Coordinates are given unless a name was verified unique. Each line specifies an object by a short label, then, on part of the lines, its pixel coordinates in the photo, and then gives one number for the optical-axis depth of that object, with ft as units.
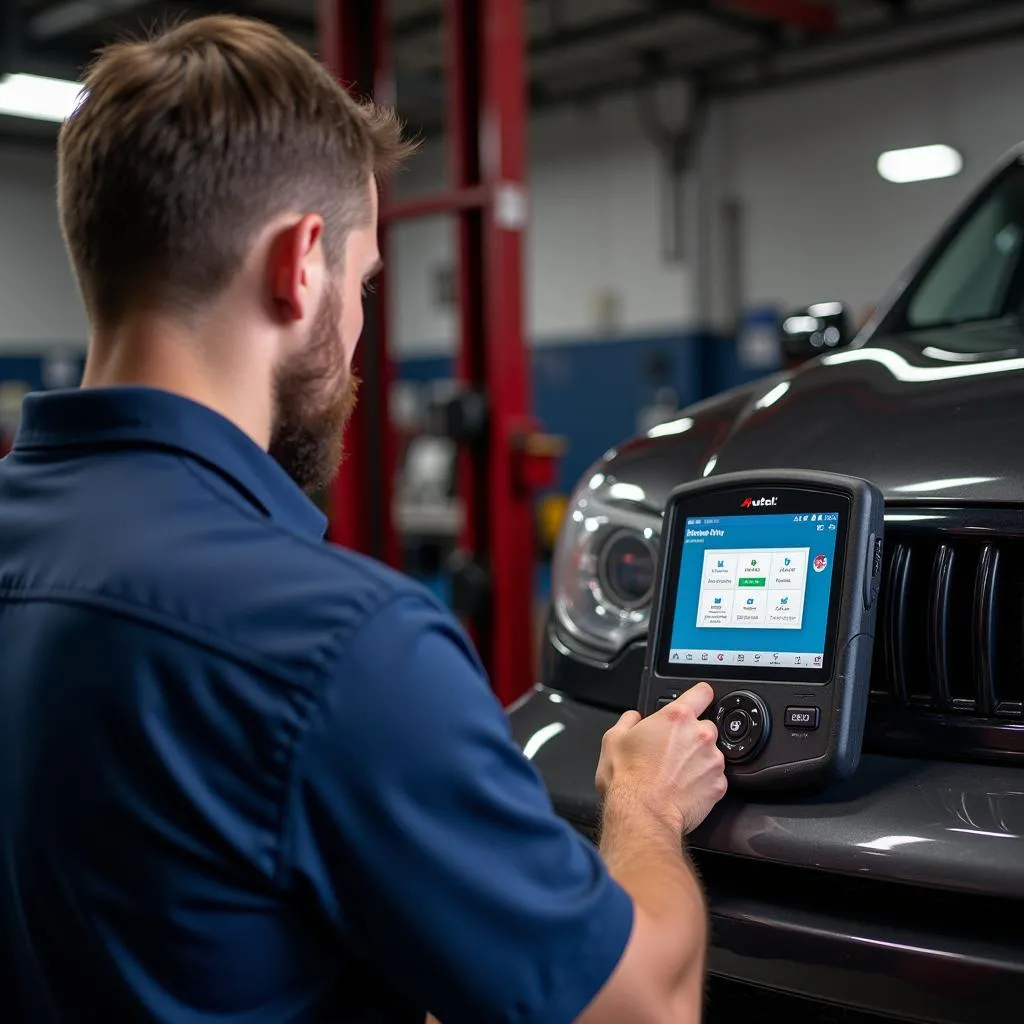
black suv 3.99
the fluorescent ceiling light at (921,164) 31.76
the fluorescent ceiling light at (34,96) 25.73
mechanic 2.69
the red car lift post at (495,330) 13.38
